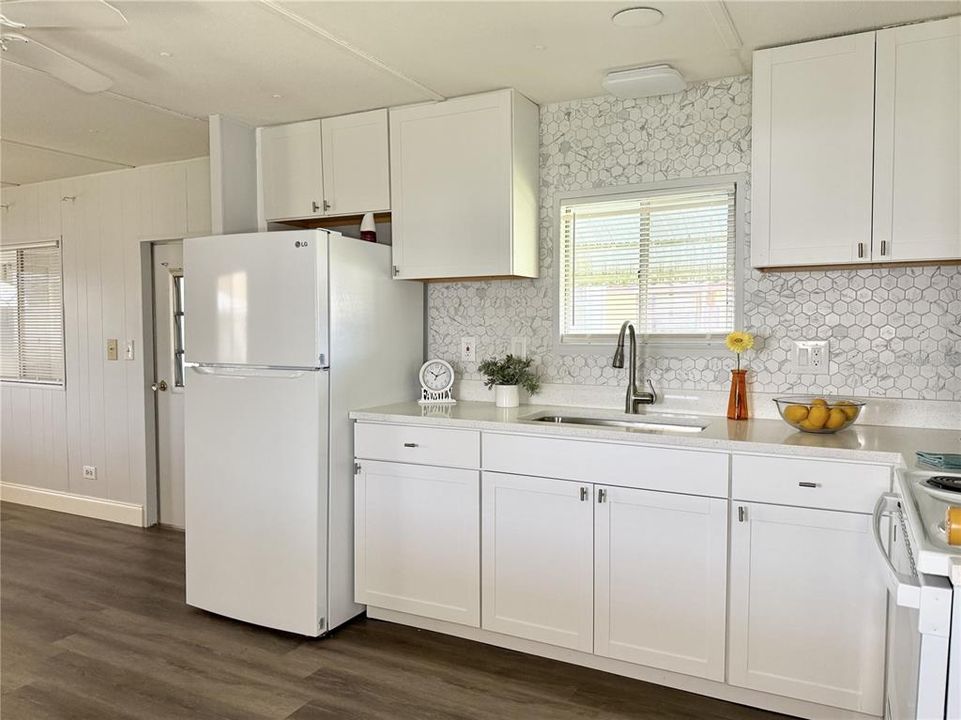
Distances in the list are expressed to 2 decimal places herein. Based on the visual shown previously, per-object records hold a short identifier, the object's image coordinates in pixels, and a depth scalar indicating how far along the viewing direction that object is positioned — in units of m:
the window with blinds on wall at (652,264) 3.02
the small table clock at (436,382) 3.42
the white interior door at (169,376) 4.59
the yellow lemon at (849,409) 2.44
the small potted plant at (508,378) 3.23
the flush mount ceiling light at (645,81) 2.78
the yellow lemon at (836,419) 2.43
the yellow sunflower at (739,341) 2.80
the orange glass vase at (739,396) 2.86
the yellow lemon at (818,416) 2.43
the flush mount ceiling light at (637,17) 2.32
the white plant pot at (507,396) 3.23
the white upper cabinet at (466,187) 3.06
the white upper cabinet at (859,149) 2.37
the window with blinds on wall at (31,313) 5.11
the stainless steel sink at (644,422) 2.84
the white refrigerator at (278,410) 2.95
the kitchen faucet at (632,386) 3.01
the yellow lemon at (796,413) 2.48
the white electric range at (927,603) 1.25
